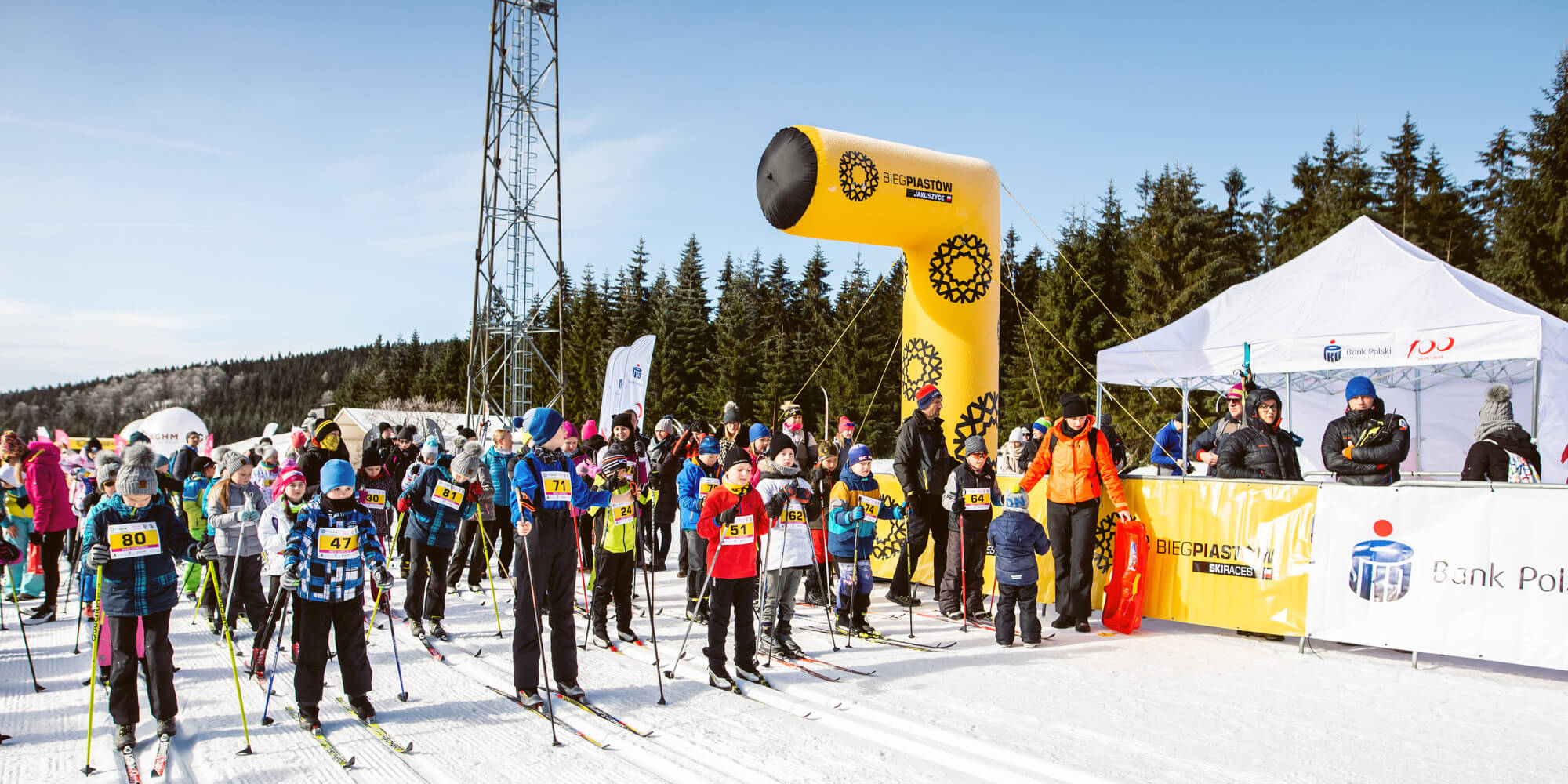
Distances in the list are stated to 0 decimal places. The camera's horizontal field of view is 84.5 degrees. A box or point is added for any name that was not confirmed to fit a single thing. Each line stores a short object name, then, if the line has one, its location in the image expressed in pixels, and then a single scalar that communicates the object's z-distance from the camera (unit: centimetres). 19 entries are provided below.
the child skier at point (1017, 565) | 683
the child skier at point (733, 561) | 562
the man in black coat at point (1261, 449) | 744
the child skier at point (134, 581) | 450
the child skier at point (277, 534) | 520
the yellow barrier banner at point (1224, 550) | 692
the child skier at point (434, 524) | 693
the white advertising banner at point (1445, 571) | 585
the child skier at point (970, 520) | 777
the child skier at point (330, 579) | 474
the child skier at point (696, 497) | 688
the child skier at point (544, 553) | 518
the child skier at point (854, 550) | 704
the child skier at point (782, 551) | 613
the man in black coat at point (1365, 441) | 677
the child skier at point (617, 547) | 662
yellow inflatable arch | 926
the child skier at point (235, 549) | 664
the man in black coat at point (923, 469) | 805
